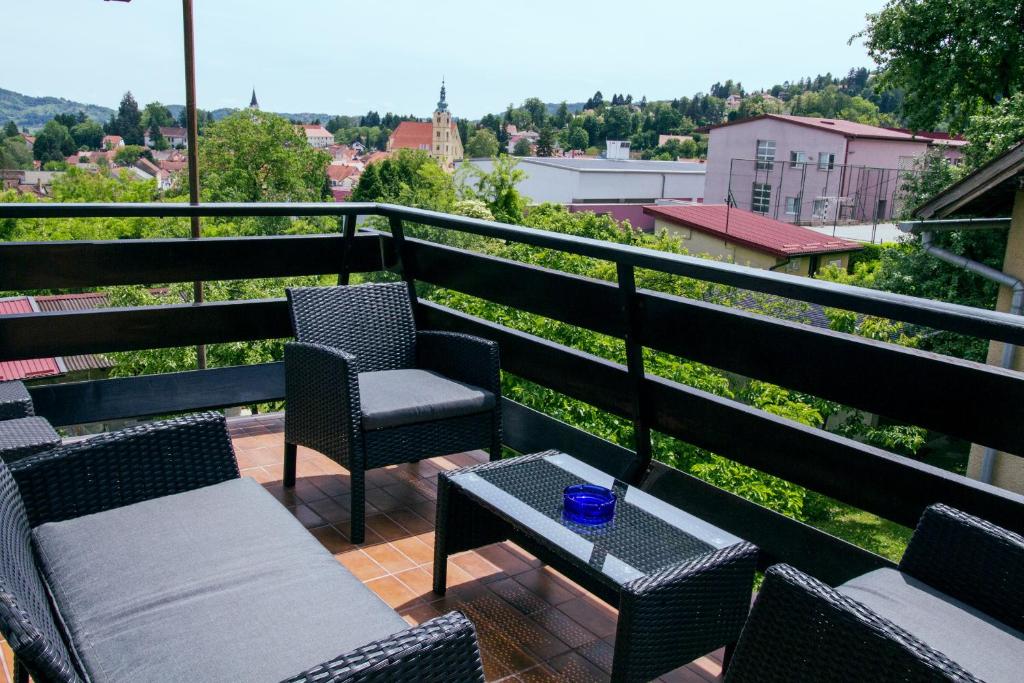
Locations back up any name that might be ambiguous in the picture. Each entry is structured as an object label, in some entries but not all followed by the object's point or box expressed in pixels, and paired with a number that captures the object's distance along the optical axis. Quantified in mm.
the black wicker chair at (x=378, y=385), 2959
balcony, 2141
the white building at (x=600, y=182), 54844
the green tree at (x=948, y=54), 19375
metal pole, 10875
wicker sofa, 1271
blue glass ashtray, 2166
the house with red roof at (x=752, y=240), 26219
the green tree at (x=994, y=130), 15422
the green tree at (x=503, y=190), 29078
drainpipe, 6633
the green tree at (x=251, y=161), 52750
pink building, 36031
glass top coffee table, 1855
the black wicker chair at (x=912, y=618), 1218
